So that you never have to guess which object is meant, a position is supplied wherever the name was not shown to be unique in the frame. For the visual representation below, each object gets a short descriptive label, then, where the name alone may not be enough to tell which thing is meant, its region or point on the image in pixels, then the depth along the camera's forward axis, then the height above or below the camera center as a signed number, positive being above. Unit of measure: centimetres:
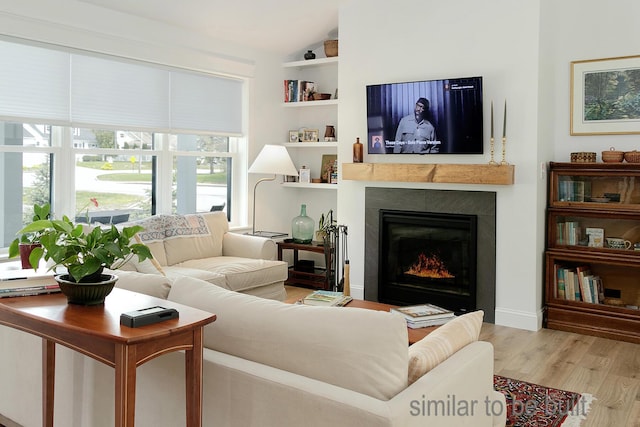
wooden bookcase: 437 -31
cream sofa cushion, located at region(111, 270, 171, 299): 242 -33
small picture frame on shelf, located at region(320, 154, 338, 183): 629 +47
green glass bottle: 597 -20
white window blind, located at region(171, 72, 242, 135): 539 +103
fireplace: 476 -31
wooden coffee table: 313 -64
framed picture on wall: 454 +93
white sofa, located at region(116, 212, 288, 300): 457 -40
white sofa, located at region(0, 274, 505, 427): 158 -49
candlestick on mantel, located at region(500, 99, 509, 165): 454 +57
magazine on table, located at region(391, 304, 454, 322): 331 -60
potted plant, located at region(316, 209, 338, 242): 588 -16
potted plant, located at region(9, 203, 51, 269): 208 -16
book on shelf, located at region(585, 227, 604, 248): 454 -21
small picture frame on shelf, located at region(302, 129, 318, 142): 634 +82
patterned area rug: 291 -104
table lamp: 558 +45
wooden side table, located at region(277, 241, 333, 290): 578 -67
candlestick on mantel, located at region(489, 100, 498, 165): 460 +50
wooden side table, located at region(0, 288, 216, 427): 152 -36
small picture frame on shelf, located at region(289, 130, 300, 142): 648 +82
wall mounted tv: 468 +79
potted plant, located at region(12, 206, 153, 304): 184 -15
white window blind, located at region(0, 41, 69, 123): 414 +92
